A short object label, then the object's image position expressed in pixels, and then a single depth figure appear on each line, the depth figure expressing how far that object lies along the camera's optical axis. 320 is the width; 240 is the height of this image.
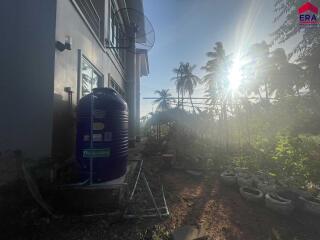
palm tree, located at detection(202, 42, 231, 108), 24.14
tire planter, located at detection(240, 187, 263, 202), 3.48
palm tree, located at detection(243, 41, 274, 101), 25.27
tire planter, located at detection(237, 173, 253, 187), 4.06
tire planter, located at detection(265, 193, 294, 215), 3.10
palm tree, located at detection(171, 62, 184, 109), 32.03
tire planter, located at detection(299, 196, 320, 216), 3.04
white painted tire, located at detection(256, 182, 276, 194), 3.64
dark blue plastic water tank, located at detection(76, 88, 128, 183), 3.19
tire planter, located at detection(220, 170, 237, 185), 4.39
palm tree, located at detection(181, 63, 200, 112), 31.88
